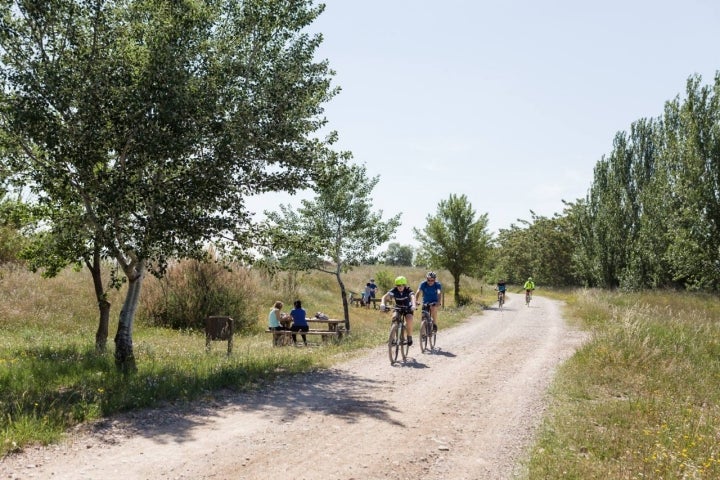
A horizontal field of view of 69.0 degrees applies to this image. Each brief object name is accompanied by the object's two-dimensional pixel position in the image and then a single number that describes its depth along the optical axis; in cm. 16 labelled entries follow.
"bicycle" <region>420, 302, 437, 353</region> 1428
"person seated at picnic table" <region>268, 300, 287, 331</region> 1816
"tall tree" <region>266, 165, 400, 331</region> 2458
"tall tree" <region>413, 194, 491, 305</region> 3738
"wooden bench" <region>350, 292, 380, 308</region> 3458
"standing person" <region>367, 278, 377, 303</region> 3511
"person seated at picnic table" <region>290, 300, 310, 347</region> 1834
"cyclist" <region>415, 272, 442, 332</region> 1448
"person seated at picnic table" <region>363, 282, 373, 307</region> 3450
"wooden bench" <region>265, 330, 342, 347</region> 1777
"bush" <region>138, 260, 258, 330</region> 2067
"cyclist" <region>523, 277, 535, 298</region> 3668
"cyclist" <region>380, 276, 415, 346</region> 1266
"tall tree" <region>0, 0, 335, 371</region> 909
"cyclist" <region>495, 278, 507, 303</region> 3471
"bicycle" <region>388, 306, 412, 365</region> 1227
